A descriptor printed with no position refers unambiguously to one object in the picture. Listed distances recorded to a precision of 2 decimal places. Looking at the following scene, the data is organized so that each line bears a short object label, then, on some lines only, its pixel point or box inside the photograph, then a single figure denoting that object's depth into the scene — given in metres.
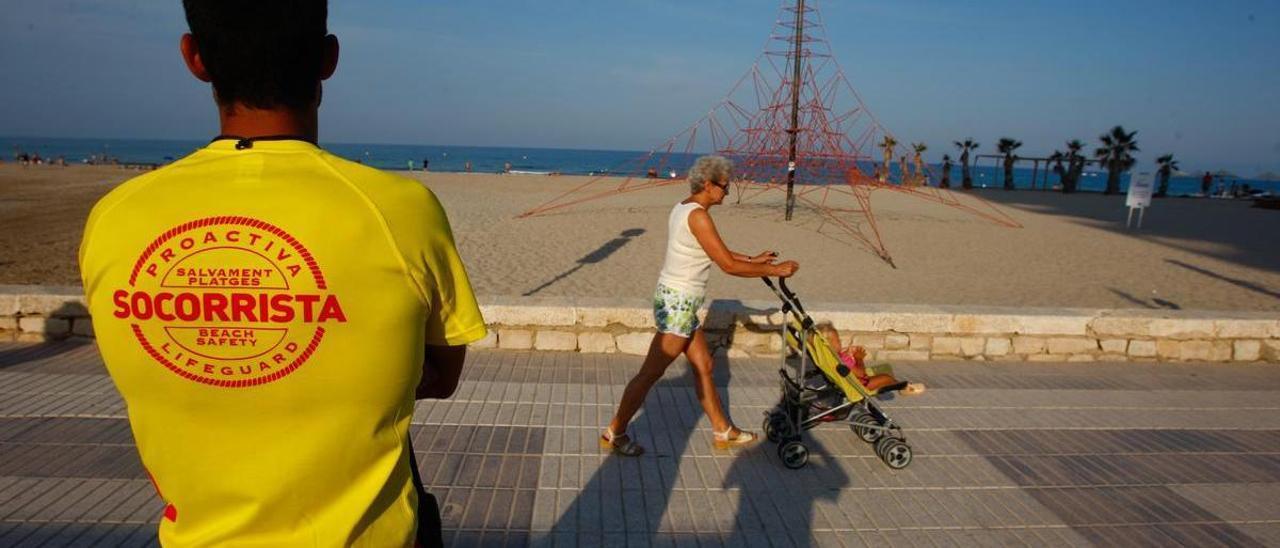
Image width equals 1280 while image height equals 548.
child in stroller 4.57
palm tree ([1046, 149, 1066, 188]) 44.00
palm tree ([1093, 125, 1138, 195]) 46.56
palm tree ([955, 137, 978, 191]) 45.44
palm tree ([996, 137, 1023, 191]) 48.28
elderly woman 3.93
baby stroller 4.21
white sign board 21.41
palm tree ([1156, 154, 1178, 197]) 43.06
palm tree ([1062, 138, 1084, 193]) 43.28
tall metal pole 21.23
